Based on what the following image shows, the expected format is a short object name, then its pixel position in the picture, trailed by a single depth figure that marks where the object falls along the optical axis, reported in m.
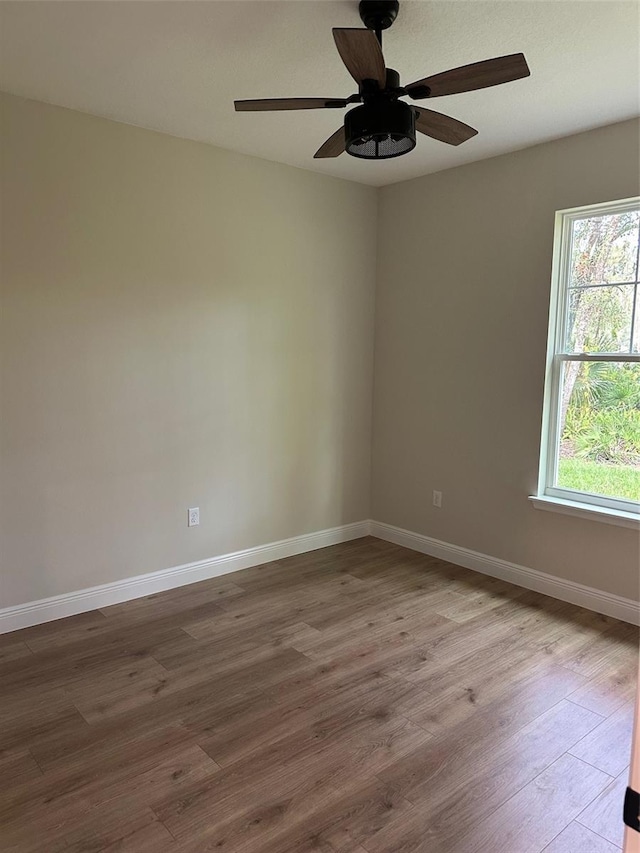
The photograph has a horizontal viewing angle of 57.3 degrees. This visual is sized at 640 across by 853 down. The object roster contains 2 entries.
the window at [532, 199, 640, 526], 3.16
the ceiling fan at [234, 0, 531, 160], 1.81
